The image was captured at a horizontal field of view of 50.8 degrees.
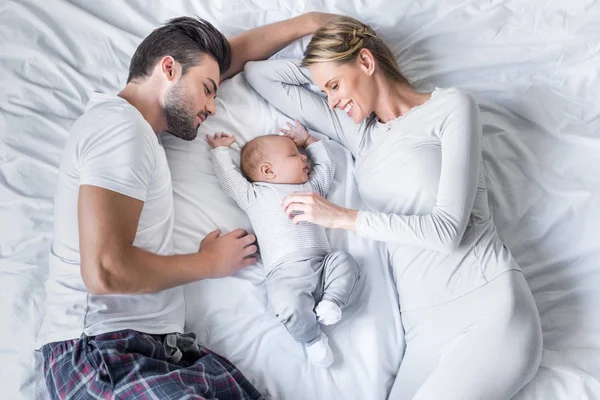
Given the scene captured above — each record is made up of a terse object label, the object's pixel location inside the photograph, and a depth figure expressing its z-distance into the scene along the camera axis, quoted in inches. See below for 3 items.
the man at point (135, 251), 64.1
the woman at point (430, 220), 68.2
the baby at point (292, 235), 71.8
